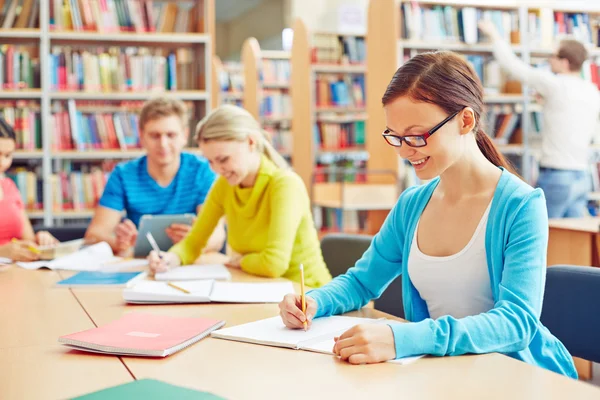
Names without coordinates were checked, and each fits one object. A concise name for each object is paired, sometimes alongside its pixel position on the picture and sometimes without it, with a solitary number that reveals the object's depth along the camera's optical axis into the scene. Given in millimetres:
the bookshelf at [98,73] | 4168
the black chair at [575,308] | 1503
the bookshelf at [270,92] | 7266
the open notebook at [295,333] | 1258
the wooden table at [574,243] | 3000
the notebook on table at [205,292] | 1716
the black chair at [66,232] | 3264
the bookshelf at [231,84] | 8609
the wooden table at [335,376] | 1008
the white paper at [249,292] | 1715
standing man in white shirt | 4570
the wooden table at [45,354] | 1091
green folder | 981
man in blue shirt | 2895
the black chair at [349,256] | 1988
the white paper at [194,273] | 2047
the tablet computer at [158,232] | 2607
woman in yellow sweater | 2178
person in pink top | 2805
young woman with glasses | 1190
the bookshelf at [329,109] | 6051
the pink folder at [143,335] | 1253
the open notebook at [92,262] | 2355
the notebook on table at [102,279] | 2008
